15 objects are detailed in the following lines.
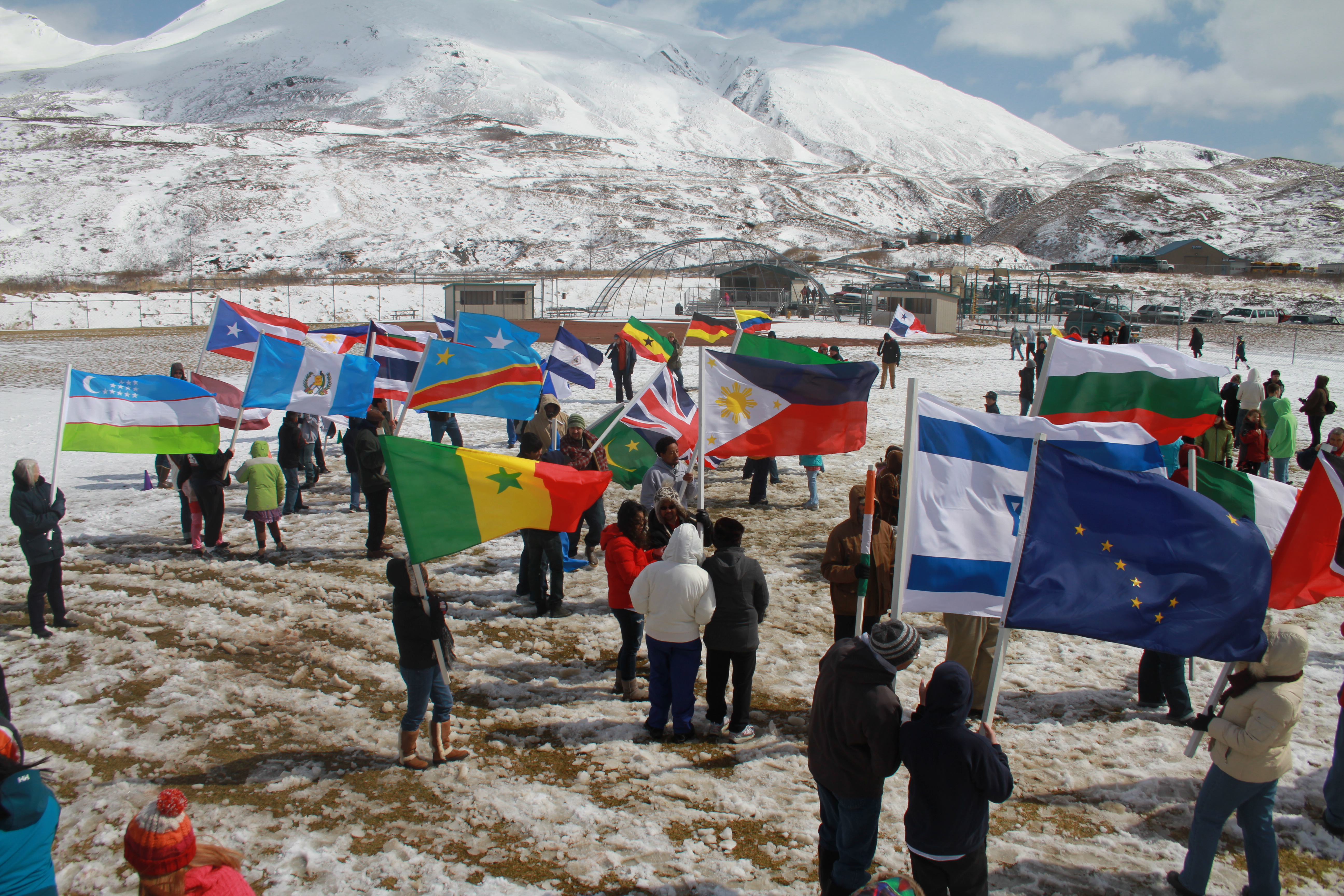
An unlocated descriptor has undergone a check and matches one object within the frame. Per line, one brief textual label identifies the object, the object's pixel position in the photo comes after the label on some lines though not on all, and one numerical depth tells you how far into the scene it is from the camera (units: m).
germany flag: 15.25
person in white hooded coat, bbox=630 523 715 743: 5.46
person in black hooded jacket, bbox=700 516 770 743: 5.52
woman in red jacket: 6.21
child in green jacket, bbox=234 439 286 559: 9.50
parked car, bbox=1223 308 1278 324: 48.41
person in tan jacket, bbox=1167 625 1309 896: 4.00
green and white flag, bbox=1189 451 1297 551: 5.84
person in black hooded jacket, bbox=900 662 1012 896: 3.49
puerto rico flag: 12.30
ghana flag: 15.20
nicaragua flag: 15.45
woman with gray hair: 7.25
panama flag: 27.45
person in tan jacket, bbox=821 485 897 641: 5.98
